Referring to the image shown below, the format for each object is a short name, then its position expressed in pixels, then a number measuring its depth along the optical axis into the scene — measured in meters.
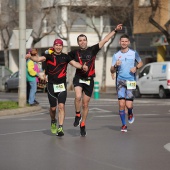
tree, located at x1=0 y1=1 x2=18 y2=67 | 50.88
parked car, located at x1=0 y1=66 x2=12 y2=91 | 47.53
